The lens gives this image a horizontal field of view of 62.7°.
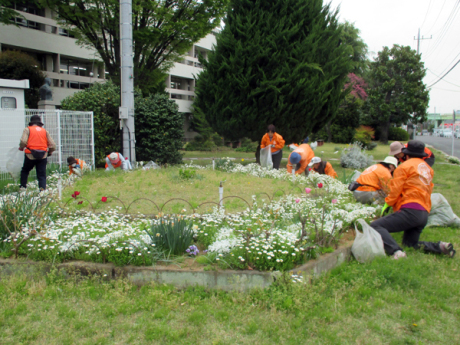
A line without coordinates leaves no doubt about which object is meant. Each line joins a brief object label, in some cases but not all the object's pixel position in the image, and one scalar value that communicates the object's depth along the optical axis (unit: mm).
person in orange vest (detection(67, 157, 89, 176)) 8305
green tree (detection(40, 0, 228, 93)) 13758
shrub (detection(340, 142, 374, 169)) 14219
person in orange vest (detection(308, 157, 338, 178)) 8406
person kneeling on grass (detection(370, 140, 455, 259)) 4500
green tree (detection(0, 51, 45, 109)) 17391
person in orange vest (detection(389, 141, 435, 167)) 6283
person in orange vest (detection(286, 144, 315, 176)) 8609
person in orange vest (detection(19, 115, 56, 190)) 7223
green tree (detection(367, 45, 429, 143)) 31469
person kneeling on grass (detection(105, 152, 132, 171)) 9037
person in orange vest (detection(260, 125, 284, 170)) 10812
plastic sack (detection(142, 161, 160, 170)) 9972
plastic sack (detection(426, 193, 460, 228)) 5773
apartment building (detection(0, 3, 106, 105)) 20797
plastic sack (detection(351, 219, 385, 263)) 4242
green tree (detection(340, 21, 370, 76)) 36719
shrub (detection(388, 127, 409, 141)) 36281
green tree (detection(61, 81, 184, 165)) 11438
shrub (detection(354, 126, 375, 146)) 27342
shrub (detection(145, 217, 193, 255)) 3904
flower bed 3713
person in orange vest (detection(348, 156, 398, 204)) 5996
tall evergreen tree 12336
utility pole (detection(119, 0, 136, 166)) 9208
